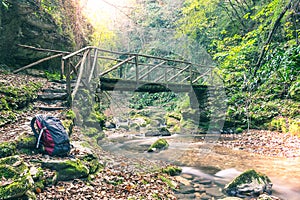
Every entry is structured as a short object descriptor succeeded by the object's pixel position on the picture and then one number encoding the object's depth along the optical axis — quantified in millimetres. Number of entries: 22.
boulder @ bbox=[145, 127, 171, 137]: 10797
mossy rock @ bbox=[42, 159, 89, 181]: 2951
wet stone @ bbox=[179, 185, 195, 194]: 4053
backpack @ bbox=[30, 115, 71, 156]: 3158
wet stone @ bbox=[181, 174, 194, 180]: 4796
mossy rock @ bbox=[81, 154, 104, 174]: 3476
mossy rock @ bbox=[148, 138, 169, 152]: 7334
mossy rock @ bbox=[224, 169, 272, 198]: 3892
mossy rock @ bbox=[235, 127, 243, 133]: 9789
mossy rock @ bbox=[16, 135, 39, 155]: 3059
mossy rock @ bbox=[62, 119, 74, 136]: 4230
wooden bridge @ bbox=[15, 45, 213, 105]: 5755
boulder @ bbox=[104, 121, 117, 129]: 13225
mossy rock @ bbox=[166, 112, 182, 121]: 14618
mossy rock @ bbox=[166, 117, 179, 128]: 14134
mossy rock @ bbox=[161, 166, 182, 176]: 4852
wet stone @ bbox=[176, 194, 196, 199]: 3795
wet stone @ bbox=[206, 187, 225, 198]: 3982
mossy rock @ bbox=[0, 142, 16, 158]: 2766
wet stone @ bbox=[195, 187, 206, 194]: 4191
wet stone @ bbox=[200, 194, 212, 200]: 3863
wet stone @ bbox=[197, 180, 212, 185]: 4562
